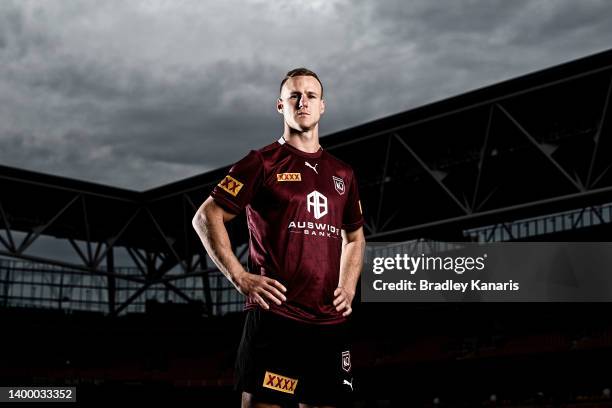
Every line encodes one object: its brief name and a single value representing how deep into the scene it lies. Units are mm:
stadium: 23719
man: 3979
